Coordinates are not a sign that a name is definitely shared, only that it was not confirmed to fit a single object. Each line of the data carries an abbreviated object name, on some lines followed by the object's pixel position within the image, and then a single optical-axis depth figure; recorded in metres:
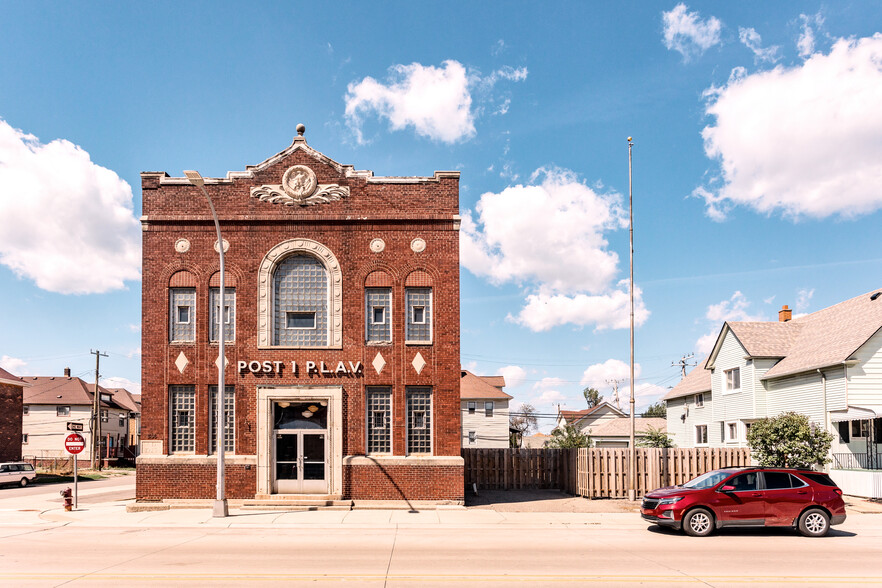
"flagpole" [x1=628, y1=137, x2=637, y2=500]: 23.77
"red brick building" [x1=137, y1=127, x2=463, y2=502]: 22.55
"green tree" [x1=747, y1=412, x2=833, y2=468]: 24.09
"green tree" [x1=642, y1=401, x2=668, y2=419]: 117.51
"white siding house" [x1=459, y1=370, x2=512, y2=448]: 63.06
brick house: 48.00
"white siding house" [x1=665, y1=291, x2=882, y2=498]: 27.05
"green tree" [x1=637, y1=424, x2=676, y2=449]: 48.17
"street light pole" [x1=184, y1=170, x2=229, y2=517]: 19.73
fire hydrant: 22.56
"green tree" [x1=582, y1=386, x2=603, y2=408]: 124.49
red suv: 16.58
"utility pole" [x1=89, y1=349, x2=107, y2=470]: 57.50
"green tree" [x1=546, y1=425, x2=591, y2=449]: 47.00
